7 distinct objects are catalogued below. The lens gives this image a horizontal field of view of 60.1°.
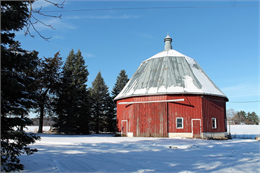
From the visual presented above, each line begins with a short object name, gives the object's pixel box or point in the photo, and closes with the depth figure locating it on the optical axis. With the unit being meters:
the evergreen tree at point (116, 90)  36.56
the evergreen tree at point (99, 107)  36.81
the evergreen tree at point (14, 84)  5.45
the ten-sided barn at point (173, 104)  20.67
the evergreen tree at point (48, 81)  29.20
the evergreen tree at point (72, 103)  29.73
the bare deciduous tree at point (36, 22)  5.04
